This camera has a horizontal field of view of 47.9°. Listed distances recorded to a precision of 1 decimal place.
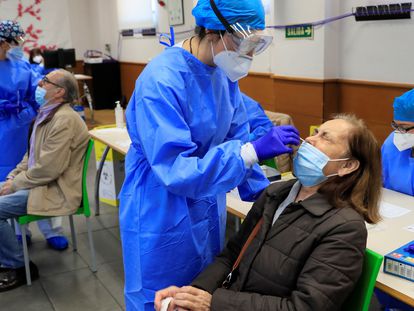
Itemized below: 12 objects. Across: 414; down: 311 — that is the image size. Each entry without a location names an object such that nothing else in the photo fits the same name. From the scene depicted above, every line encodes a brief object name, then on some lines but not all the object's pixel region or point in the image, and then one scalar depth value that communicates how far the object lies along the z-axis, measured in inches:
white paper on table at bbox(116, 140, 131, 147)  128.9
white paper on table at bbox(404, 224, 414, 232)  68.9
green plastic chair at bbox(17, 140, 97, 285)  109.0
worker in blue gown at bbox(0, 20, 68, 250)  127.1
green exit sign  152.5
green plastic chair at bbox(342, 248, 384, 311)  49.5
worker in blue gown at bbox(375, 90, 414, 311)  83.4
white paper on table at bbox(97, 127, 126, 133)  149.6
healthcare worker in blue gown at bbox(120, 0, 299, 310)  51.4
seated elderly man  106.2
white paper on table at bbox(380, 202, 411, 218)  74.7
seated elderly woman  49.4
